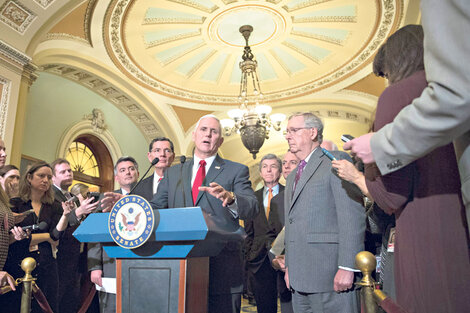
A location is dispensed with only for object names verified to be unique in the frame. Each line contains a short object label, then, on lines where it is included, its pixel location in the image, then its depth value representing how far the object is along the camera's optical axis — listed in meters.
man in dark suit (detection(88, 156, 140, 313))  2.23
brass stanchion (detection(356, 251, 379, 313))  1.01
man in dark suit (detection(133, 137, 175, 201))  2.64
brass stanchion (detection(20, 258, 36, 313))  1.60
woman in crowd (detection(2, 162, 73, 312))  2.28
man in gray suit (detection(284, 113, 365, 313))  1.65
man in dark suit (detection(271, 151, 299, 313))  2.36
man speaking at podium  1.62
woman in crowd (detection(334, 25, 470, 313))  0.77
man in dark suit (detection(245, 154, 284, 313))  3.00
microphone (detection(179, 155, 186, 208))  1.80
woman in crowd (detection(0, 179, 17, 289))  1.95
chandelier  6.07
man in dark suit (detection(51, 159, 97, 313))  2.78
